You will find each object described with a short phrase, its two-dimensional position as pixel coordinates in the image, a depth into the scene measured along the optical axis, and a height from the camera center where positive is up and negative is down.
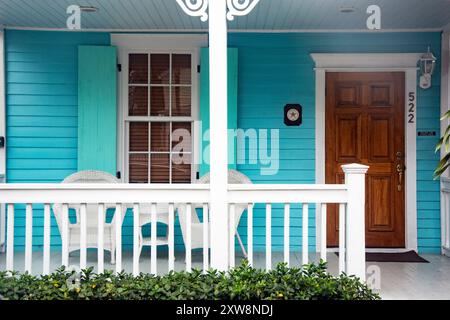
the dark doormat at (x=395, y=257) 5.46 -1.03
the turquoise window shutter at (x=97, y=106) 5.73 +0.65
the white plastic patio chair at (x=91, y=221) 5.09 -0.60
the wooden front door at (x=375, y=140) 5.93 +0.28
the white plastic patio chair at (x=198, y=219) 5.07 -0.51
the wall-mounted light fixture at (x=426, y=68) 5.69 +1.09
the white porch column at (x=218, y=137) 3.75 +0.20
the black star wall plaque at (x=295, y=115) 5.94 +0.57
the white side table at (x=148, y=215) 5.21 -0.54
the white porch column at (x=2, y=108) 5.76 +0.62
